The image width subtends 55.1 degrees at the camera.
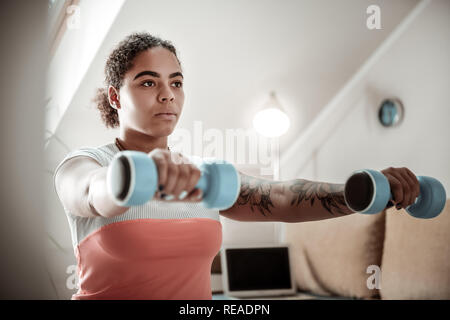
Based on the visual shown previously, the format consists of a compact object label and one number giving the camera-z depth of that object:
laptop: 1.44
